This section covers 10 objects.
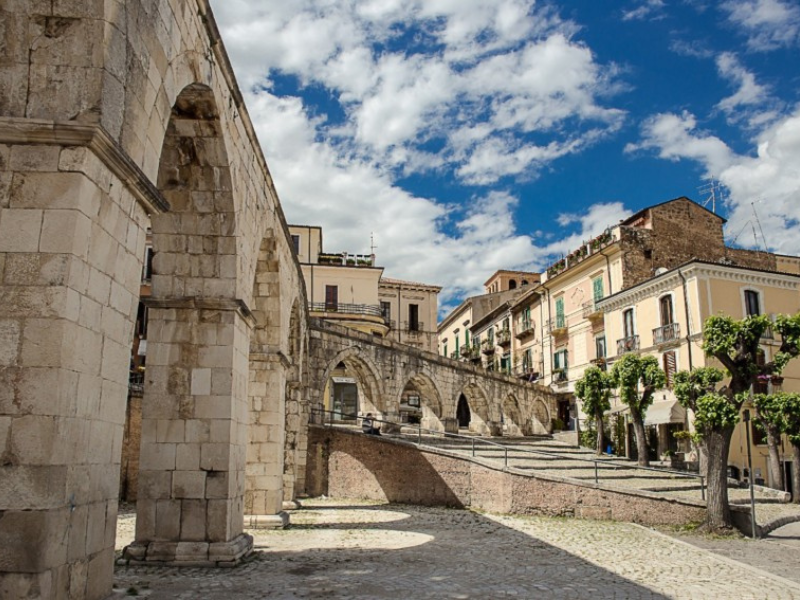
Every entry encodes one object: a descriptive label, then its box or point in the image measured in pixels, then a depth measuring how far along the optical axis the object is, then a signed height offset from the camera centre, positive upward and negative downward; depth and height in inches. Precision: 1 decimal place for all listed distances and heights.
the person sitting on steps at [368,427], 856.9 +19.7
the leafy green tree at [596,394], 1043.9 +70.2
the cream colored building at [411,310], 1893.5 +345.3
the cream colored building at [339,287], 1562.5 +334.0
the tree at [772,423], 858.8 +23.6
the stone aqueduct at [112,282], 181.6 +52.9
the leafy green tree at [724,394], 559.2 +38.2
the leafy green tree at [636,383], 931.3 +76.2
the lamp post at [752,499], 545.2 -40.3
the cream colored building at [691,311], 1049.5 +194.3
